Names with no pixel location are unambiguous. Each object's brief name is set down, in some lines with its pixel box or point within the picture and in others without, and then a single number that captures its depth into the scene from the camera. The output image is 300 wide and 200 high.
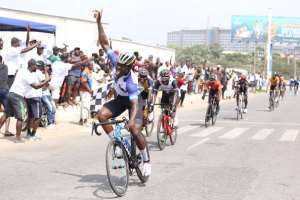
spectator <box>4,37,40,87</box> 14.98
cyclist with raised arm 8.18
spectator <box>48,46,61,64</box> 17.86
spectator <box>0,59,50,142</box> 12.86
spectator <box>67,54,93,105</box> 17.25
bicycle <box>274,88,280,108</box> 28.06
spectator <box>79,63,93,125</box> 16.98
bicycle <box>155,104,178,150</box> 12.77
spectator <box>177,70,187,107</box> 15.83
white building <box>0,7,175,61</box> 28.44
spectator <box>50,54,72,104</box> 17.31
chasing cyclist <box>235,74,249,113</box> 21.62
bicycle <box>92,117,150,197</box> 7.80
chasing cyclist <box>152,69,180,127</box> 13.29
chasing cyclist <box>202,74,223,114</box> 18.11
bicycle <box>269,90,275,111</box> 27.16
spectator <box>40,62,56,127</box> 15.19
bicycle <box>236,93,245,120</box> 21.58
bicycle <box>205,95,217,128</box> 18.02
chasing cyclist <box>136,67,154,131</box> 13.15
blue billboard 82.31
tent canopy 21.94
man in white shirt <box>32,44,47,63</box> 16.11
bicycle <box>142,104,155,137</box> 13.26
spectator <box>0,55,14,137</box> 13.27
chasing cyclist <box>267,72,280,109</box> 26.73
